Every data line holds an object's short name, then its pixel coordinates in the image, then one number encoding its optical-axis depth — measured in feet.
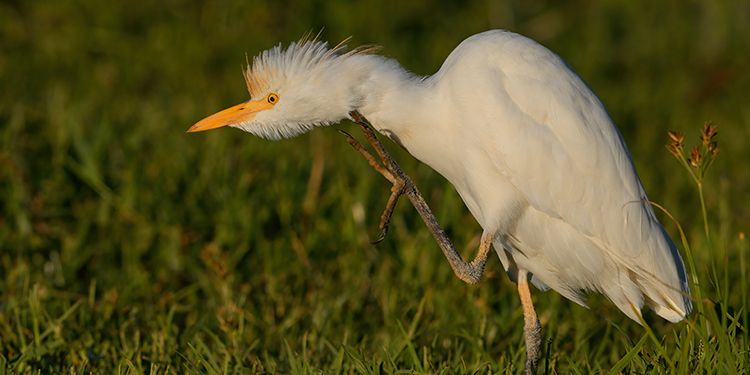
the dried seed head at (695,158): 20.31
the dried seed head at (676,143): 20.63
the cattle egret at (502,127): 24.48
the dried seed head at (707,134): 20.05
